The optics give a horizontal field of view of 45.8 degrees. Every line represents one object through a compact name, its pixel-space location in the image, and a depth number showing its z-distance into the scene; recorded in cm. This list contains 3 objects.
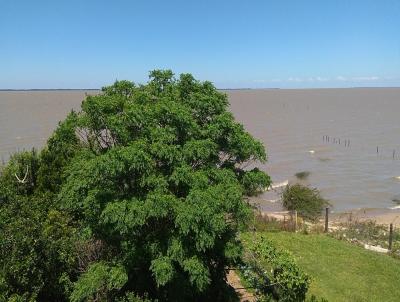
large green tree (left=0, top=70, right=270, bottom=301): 1069
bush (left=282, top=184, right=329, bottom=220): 3284
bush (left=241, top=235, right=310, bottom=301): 1352
